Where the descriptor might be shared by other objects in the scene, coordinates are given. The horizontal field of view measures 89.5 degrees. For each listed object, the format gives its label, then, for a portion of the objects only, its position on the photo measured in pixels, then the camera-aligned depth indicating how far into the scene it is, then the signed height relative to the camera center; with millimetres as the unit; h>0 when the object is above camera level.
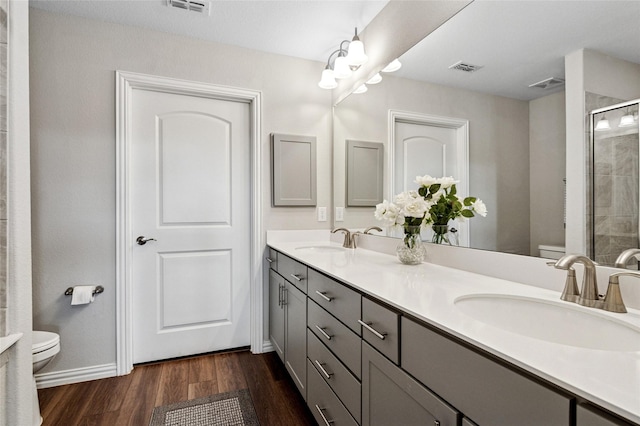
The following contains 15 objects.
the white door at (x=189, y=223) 2268 -79
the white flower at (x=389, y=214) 1572 -10
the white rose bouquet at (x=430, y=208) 1482 +17
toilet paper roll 1988 -508
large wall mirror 975 +435
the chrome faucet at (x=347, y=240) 2297 -199
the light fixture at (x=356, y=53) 2084 +1034
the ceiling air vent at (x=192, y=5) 1959 +1280
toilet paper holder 2037 -494
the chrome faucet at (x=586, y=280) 875 -188
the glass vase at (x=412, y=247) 1569 -176
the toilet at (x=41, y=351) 1591 -730
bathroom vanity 532 -327
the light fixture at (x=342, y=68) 2203 +994
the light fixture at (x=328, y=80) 2395 +987
